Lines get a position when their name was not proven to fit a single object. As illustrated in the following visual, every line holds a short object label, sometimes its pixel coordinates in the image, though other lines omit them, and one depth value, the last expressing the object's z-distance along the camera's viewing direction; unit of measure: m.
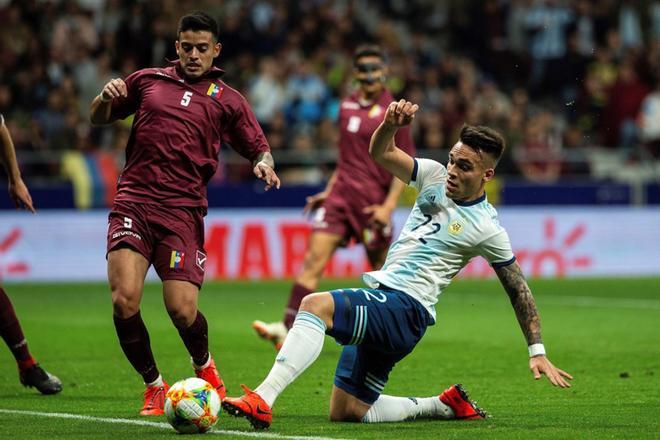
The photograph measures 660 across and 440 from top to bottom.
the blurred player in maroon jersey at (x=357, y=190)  23.12
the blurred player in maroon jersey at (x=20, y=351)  17.80
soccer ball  13.80
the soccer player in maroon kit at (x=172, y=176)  15.82
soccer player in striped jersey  14.25
